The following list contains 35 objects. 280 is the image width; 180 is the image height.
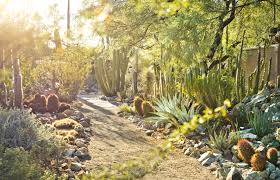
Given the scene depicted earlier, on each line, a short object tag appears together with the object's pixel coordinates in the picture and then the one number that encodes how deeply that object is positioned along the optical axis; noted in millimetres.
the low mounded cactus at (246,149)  3954
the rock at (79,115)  7238
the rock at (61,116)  6978
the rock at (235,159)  4227
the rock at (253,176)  3637
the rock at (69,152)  4368
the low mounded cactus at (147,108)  7426
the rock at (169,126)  6221
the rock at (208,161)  4387
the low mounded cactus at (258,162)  3722
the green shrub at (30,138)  3649
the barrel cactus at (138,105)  7810
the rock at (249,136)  4608
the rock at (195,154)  4782
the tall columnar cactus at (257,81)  6019
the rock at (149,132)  6181
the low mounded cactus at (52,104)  7522
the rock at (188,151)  4902
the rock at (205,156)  4504
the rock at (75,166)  3963
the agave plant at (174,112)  5940
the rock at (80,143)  4903
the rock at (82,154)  4468
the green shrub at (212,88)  6075
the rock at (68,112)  7325
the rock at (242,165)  4001
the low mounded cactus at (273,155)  3828
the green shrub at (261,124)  4726
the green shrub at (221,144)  4625
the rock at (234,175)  3708
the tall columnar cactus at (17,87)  6411
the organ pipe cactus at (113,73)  12239
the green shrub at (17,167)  2765
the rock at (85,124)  6455
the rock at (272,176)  3627
